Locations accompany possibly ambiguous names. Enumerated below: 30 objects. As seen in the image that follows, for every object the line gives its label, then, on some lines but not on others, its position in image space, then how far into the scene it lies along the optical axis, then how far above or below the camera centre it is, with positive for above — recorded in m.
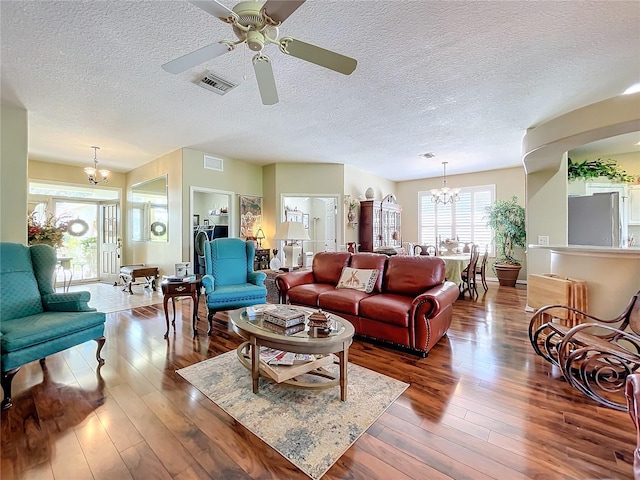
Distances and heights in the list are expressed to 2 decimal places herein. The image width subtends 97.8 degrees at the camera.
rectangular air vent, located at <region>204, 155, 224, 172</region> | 5.78 +1.57
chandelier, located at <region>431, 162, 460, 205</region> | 6.60 +1.07
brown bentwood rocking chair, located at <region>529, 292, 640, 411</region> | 1.86 -0.86
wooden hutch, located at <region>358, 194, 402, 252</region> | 6.90 +0.34
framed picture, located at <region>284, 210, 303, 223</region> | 7.95 +0.64
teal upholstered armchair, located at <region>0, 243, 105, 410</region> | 2.03 -0.68
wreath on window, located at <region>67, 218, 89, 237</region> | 6.96 +0.28
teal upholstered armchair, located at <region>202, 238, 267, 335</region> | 3.44 -0.55
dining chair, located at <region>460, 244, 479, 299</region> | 5.38 -0.76
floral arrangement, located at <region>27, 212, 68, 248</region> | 4.35 +0.07
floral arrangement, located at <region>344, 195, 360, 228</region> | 6.67 +0.69
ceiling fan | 1.57 +1.27
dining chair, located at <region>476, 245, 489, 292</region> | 5.96 -0.74
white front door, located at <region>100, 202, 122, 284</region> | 7.19 -0.11
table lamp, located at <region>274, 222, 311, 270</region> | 4.39 +0.08
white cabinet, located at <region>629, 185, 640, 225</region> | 4.75 +0.55
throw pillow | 3.53 -0.55
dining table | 5.19 -0.59
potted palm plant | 6.41 +0.09
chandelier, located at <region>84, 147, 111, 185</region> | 5.40 +1.30
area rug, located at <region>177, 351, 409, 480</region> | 1.59 -1.19
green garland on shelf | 4.62 +1.10
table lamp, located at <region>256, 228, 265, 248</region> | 6.60 +0.06
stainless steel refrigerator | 4.47 +0.28
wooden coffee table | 1.95 -0.78
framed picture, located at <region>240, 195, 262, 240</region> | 6.35 +0.51
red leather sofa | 2.76 -0.69
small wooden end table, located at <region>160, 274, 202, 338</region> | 3.41 -0.65
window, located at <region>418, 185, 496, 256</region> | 7.30 +0.53
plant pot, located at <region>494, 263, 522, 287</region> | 6.37 -0.86
